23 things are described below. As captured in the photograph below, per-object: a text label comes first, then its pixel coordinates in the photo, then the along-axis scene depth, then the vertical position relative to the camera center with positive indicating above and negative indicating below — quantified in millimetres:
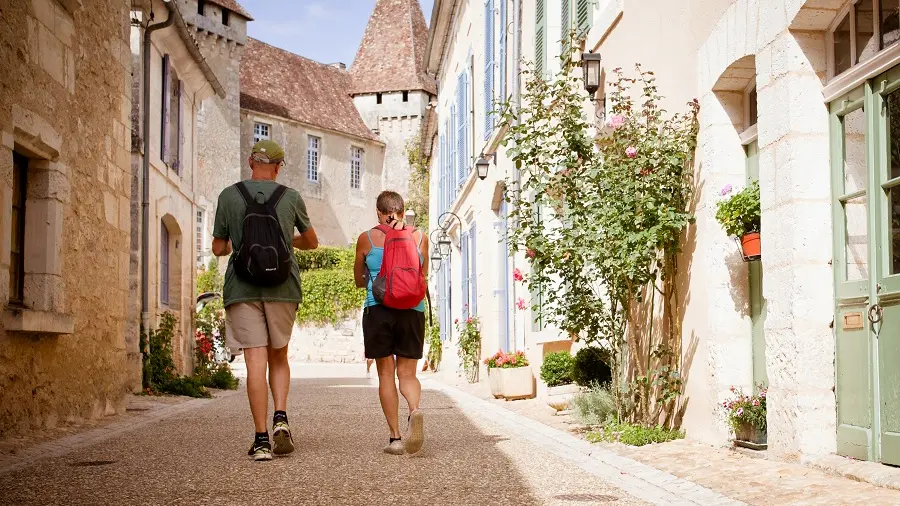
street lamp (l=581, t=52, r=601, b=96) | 8242 +1879
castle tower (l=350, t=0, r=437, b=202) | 45969 +10211
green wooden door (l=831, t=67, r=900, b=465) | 4668 +217
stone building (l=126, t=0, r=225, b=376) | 12453 +1938
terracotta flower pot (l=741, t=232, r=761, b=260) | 5879 +376
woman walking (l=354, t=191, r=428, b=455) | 5539 -86
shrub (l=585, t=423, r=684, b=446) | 6469 -729
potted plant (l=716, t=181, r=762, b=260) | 5906 +530
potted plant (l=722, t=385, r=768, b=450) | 5840 -572
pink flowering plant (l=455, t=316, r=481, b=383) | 15859 -432
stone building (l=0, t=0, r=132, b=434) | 6367 +743
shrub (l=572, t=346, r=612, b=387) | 8789 -439
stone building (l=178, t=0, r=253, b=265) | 37500 +7804
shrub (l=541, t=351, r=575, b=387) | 9938 -495
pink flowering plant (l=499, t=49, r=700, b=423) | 6688 +653
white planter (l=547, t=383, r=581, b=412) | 9320 -707
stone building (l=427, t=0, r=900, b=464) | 4781 +478
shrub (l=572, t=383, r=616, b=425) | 7668 -656
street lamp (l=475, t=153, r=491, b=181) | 14320 +1993
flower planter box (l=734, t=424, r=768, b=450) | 5828 -669
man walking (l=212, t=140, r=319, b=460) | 5250 +175
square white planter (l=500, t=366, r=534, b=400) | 11453 -690
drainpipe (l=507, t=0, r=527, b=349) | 12452 +3101
